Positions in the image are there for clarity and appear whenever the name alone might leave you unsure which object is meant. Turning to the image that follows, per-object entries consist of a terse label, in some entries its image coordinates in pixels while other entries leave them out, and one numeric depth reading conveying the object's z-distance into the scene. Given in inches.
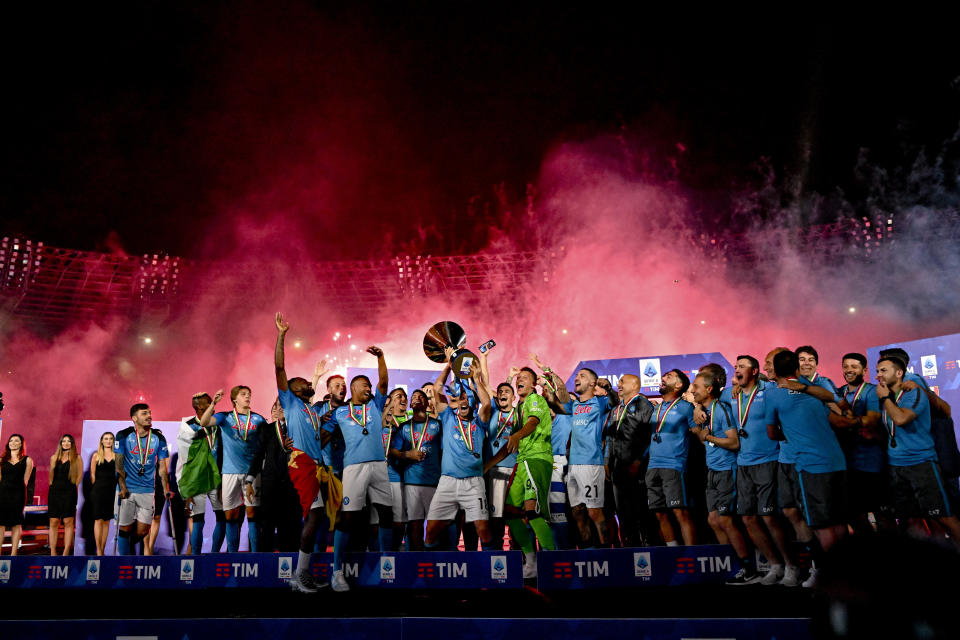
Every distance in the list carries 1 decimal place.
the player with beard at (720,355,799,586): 248.6
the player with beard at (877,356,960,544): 240.1
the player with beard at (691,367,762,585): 261.3
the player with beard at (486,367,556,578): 284.0
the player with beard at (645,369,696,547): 287.9
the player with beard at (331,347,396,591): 275.0
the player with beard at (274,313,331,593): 272.5
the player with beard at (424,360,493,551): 286.0
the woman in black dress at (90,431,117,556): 384.2
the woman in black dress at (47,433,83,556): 401.1
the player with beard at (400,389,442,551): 329.4
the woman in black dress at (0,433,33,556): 398.6
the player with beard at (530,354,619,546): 306.8
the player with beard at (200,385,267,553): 346.0
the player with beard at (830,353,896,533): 261.3
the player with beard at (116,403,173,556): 367.9
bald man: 322.3
